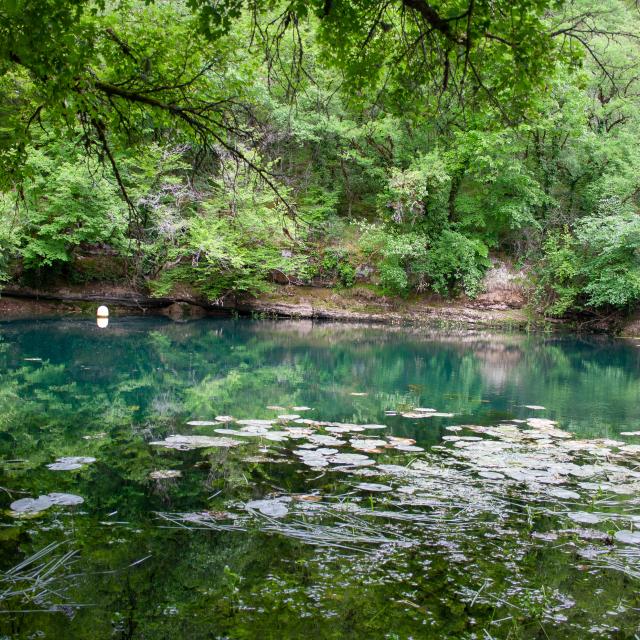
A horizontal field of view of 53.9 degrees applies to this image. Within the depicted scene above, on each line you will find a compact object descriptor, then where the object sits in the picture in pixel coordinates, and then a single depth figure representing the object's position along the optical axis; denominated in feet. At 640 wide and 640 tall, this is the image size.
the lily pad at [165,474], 19.02
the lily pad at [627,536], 14.85
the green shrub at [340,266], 91.50
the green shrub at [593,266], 78.02
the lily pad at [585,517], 16.28
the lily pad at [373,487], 18.24
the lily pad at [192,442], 22.76
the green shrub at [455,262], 88.12
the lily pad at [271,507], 15.98
